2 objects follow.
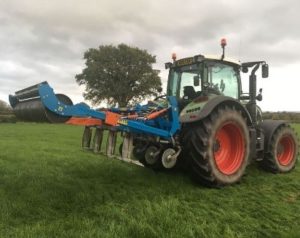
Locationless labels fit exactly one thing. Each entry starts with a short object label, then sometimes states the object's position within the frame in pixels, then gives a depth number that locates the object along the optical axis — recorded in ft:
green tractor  13.43
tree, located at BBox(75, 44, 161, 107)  95.33
